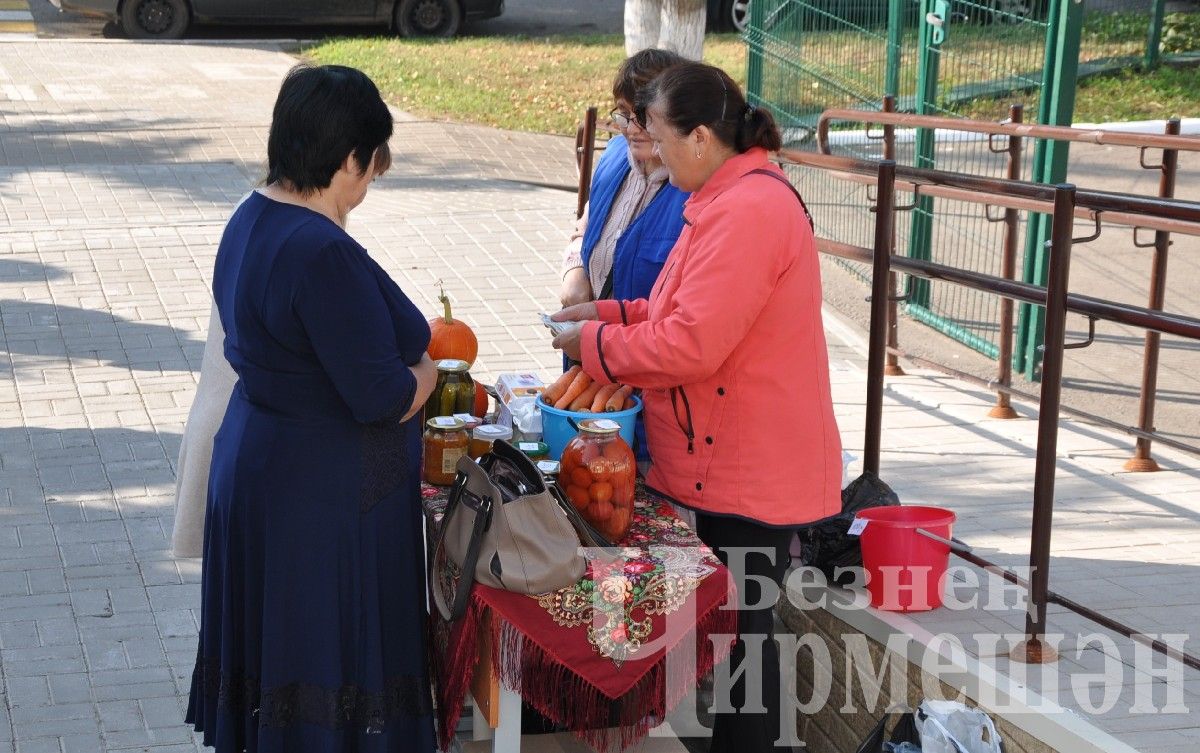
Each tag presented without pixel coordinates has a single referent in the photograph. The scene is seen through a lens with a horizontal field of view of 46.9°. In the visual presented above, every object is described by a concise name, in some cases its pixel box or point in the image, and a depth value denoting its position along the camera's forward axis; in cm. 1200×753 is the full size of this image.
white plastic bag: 314
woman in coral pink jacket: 316
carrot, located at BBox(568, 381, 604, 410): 355
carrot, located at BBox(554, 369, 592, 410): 358
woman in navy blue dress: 286
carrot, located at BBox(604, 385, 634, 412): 348
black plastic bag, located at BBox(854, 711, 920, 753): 324
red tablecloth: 308
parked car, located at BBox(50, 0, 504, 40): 1730
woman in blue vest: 379
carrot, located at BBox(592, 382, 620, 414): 350
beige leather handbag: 301
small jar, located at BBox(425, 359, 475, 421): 370
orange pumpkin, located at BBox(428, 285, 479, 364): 392
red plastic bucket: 369
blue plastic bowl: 347
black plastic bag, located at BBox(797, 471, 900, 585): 385
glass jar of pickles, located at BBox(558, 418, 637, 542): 324
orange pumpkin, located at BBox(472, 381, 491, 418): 391
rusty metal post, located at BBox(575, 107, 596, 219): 735
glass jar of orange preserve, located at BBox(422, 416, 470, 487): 345
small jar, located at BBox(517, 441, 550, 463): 354
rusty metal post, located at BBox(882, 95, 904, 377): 695
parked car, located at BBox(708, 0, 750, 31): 1922
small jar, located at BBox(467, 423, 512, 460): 348
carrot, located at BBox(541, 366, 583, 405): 362
